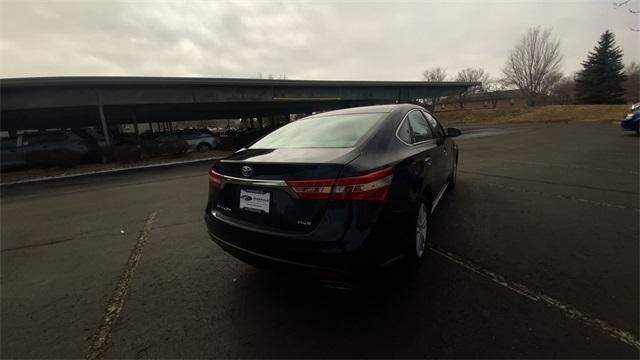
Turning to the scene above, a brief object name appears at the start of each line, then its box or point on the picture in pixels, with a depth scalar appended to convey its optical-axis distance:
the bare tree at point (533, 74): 51.25
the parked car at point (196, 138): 19.72
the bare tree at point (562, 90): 51.81
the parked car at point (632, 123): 12.99
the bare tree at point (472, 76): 78.04
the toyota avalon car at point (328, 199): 2.06
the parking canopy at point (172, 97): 14.49
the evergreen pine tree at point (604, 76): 38.62
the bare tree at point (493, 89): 52.60
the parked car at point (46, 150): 12.97
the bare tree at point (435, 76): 86.56
